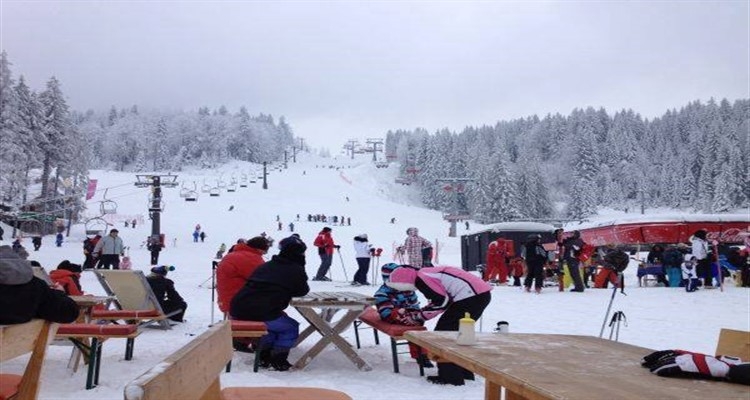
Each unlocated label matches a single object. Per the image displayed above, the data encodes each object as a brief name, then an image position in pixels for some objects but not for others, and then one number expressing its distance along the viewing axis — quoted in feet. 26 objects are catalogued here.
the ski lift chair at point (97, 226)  128.69
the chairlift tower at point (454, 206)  158.10
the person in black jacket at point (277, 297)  19.81
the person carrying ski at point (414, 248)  54.29
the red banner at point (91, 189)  139.35
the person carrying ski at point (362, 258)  54.90
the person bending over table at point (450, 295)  18.51
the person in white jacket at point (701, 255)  47.67
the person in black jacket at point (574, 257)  49.60
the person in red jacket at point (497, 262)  58.13
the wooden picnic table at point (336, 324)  20.08
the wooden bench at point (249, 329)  18.91
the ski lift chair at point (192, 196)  185.26
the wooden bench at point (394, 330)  19.24
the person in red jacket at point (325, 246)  55.69
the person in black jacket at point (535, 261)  47.55
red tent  94.38
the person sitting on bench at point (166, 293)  29.22
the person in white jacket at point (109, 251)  55.21
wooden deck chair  23.36
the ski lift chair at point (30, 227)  137.49
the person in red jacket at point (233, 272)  21.97
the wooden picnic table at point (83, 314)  19.35
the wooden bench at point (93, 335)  17.06
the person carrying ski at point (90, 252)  59.26
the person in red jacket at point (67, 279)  23.52
